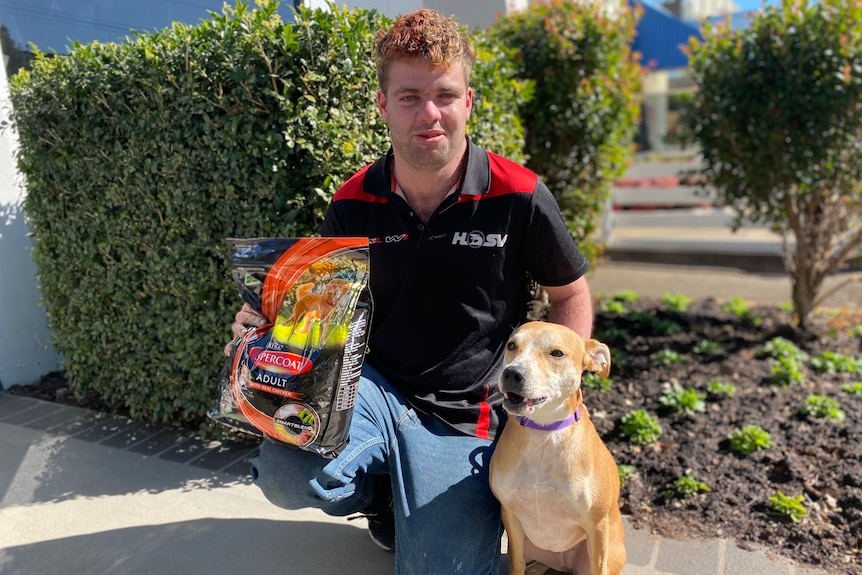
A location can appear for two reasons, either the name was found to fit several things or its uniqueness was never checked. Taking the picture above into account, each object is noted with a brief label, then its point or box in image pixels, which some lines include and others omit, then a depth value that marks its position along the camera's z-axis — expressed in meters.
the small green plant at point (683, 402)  3.98
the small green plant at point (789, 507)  2.91
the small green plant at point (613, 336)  5.33
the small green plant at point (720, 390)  4.19
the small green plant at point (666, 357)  4.81
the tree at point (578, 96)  5.19
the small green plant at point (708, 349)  5.01
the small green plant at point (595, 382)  4.23
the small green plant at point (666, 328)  5.50
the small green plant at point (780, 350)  4.89
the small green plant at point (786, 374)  4.38
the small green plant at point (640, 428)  3.61
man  2.30
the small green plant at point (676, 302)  6.29
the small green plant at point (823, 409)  3.81
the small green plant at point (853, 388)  4.14
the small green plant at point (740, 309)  5.89
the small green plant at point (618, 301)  6.18
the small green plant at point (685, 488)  3.15
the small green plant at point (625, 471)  3.30
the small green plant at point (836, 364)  4.61
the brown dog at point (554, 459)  1.94
